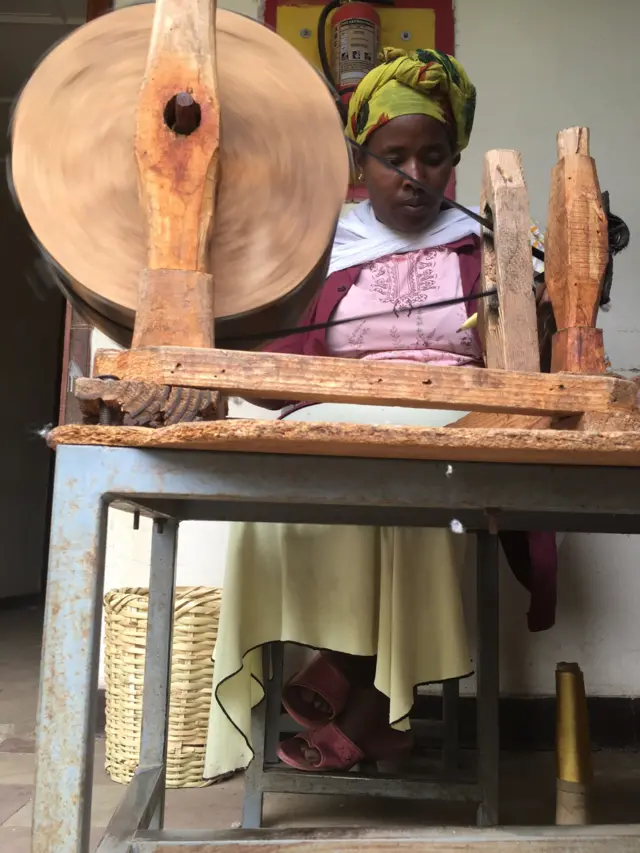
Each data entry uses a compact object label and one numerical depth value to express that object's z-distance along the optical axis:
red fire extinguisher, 1.83
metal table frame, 0.55
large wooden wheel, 0.73
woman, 1.14
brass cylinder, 1.01
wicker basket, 1.45
